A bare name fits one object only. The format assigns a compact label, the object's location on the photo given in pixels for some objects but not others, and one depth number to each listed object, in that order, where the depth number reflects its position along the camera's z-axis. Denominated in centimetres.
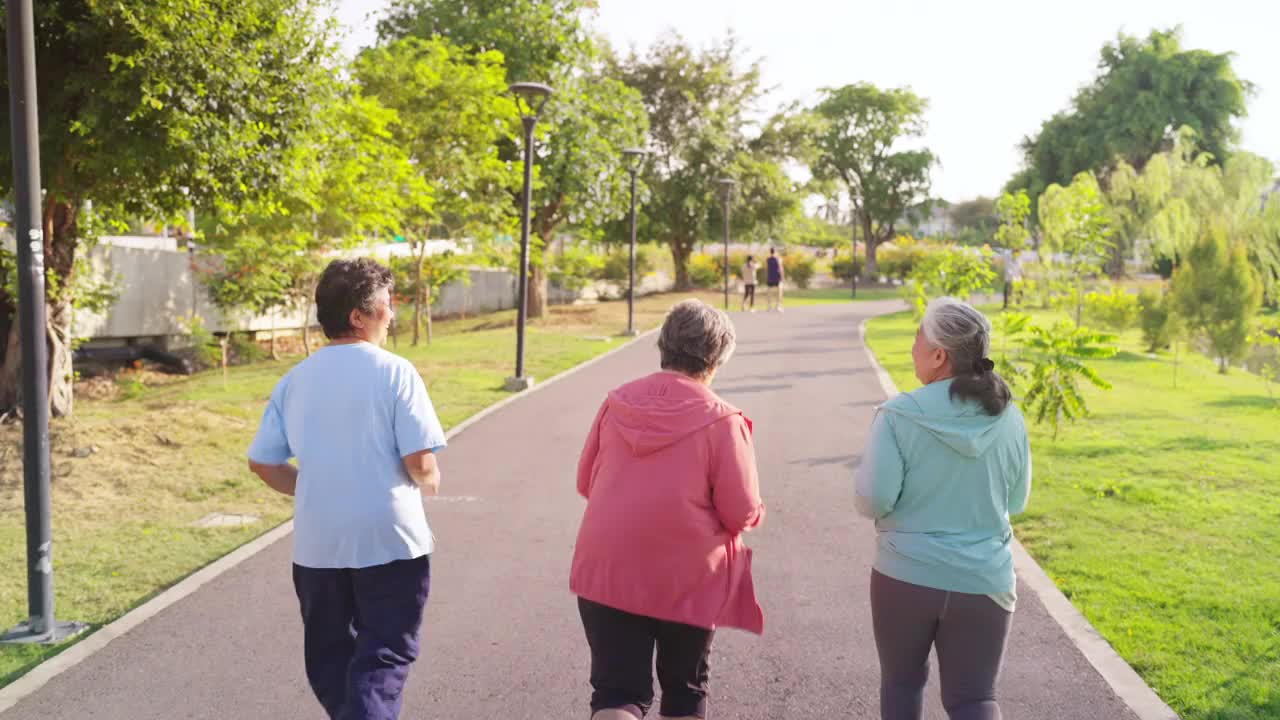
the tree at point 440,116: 2277
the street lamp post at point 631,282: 2348
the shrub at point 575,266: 3300
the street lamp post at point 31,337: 495
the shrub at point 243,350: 2089
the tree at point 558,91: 2759
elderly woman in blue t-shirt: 325
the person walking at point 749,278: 3200
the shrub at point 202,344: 1805
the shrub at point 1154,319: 2156
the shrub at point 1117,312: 2219
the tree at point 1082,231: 1262
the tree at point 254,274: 1841
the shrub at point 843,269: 5781
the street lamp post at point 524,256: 1482
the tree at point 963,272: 1959
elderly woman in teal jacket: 306
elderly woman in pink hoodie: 308
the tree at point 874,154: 7131
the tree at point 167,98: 877
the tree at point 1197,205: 2083
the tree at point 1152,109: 6216
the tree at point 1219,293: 1850
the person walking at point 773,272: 3215
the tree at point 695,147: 4028
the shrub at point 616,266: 4197
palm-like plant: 1006
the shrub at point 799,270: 5162
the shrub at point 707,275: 4584
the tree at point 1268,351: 1472
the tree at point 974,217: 9575
